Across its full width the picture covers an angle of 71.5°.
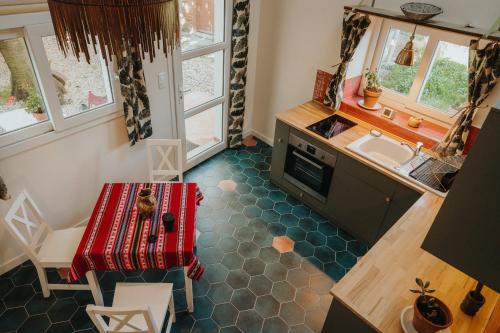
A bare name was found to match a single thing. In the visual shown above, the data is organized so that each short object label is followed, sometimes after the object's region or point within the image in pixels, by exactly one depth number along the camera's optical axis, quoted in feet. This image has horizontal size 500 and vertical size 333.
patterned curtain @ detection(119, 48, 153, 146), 9.37
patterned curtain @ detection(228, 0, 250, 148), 12.08
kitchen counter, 9.67
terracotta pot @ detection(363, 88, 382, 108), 11.57
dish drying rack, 9.11
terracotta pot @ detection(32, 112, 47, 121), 8.89
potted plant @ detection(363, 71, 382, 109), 11.60
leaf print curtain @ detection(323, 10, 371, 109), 10.41
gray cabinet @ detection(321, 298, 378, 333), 6.36
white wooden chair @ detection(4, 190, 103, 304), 8.05
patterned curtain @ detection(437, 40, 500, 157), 8.50
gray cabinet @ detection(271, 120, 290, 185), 12.08
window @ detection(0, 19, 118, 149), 7.96
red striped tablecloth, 7.50
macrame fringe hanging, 3.39
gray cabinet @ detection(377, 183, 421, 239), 9.33
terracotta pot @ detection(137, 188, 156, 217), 8.20
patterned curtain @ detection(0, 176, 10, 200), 8.09
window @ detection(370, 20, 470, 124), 10.04
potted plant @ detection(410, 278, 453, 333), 5.40
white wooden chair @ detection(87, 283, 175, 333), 6.32
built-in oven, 11.16
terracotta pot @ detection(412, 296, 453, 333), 5.34
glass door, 11.57
